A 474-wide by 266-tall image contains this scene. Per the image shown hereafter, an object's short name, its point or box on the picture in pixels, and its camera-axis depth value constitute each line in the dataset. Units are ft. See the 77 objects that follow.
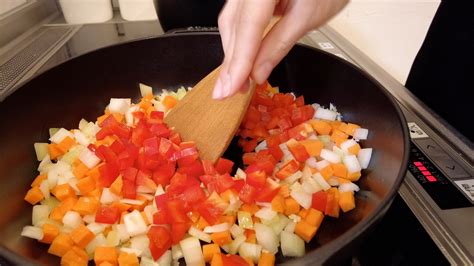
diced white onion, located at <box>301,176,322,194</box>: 0.91
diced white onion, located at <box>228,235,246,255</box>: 0.82
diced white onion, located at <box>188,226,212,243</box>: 0.82
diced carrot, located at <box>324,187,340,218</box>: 0.87
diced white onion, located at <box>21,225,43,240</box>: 0.81
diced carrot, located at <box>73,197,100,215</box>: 0.86
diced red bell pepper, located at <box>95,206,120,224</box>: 0.84
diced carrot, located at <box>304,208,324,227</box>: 0.84
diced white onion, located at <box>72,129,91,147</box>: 1.06
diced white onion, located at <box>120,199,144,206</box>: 0.88
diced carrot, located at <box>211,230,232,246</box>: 0.81
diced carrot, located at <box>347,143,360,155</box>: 0.98
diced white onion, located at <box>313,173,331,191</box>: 0.94
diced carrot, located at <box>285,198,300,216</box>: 0.88
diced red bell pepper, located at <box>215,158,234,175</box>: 0.98
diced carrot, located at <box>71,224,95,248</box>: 0.79
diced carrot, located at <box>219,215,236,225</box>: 0.85
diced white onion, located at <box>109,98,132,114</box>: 1.13
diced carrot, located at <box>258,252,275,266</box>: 0.77
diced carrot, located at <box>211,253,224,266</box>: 0.75
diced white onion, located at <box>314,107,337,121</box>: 1.11
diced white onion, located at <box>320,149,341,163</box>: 0.99
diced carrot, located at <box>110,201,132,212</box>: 0.86
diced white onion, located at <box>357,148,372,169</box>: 0.95
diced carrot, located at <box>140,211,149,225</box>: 0.84
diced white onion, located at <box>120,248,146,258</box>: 0.80
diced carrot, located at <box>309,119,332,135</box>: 1.08
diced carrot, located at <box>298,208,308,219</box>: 0.87
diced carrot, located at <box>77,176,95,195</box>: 0.90
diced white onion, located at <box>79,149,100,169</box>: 0.95
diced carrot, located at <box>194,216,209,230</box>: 0.84
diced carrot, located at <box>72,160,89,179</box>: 0.93
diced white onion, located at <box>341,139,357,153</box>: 1.00
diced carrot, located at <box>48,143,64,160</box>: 1.01
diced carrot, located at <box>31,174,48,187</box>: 0.94
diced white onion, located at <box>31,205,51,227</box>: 0.87
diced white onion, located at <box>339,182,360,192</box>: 0.92
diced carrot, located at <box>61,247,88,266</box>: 0.77
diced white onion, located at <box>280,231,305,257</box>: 0.82
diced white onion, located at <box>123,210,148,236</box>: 0.82
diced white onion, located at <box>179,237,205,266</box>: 0.79
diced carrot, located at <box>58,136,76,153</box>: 1.02
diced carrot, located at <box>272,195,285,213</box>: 0.86
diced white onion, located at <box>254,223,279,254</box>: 0.82
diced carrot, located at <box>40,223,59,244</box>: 0.81
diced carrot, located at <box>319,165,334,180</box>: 0.96
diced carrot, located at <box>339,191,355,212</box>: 0.87
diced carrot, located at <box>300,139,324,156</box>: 1.01
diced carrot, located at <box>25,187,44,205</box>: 0.90
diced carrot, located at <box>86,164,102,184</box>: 0.91
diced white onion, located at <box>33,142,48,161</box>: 1.00
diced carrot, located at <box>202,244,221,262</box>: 0.79
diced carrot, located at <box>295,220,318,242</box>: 0.83
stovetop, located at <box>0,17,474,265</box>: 0.74
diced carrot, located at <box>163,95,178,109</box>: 1.16
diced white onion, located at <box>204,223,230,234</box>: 0.82
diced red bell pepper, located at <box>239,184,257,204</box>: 0.86
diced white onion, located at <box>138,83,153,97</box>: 1.23
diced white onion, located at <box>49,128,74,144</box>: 1.04
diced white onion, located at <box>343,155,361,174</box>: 0.95
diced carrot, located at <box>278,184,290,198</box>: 0.89
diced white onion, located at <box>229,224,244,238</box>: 0.84
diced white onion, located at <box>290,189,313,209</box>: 0.88
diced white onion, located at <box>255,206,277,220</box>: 0.86
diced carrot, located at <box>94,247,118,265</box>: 0.77
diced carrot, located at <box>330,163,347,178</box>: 0.95
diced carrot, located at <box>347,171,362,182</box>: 0.94
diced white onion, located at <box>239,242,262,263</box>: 0.80
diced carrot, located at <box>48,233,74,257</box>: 0.78
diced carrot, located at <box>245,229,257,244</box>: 0.84
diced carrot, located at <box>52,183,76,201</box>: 0.89
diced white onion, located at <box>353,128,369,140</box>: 1.01
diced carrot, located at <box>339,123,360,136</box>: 1.04
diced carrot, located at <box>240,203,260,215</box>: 0.87
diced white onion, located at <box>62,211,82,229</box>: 0.84
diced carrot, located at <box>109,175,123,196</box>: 0.88
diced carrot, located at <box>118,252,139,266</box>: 0.76
